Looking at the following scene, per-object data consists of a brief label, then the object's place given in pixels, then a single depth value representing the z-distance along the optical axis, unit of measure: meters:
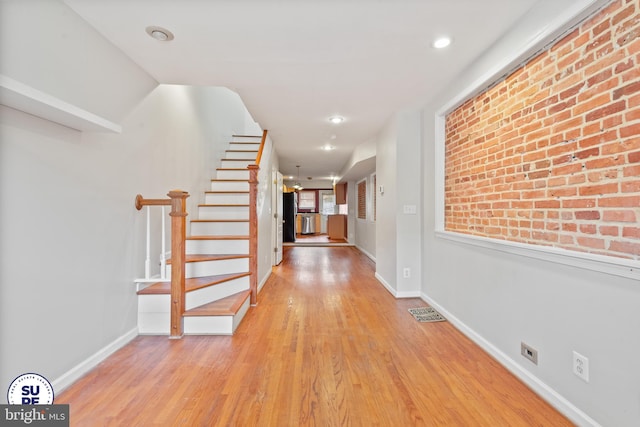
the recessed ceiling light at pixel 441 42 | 1.98
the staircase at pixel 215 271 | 2.43
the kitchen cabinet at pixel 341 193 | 9.71
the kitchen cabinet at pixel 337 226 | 10.09
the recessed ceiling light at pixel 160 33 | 1.84
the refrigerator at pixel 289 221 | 8.78
